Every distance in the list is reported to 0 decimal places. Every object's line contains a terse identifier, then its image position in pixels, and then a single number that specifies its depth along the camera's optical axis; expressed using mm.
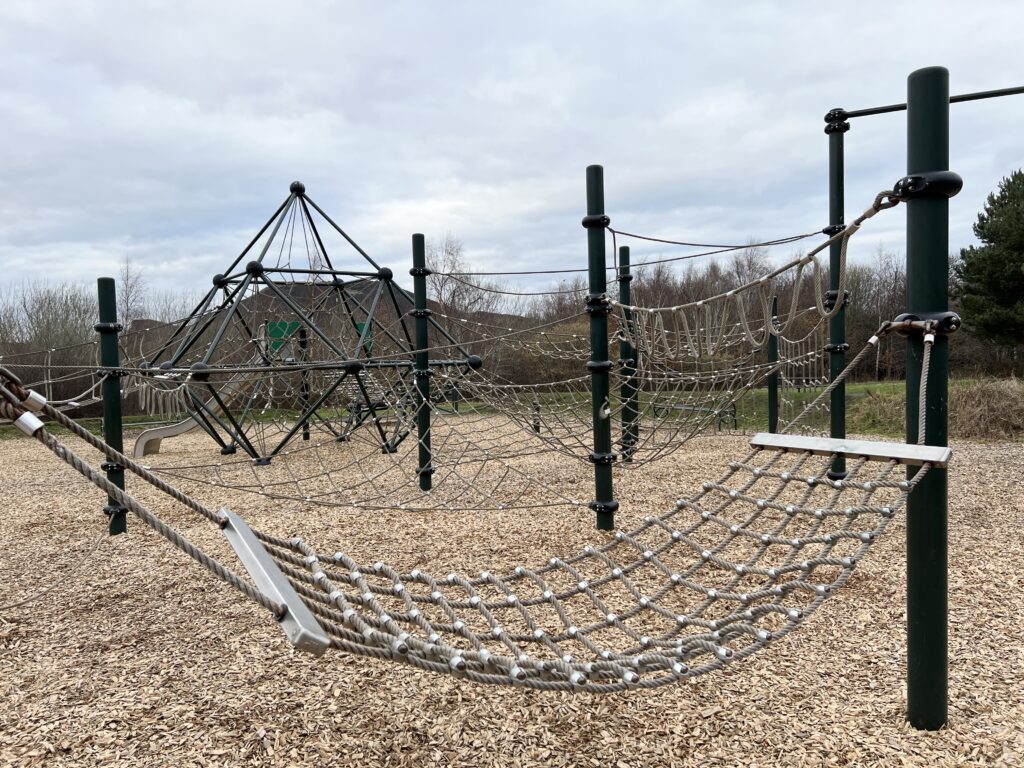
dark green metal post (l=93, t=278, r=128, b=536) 4047
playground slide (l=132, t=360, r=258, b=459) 6633
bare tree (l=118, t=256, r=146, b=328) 13836
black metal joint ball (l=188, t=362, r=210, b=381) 3948
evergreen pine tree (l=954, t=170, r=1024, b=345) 15930
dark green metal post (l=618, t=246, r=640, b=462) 6582
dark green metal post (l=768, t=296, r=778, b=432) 6566
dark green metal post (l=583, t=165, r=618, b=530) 3656
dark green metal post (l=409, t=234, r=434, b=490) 4875
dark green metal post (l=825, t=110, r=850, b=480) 4535
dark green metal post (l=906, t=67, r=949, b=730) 1672
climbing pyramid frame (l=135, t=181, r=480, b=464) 5535
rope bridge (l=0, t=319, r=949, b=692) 1430
